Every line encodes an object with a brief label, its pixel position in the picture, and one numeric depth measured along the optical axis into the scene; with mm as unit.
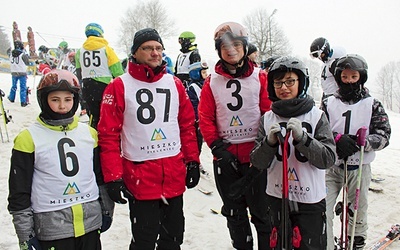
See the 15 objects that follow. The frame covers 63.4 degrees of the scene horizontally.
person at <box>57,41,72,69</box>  11164
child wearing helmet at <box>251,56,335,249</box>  2436
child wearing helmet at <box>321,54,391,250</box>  3073
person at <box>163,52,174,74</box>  8677
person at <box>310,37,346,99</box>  5823
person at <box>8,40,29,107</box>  11281
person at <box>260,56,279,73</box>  6044
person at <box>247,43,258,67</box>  4668
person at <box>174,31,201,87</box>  7289
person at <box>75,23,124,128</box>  6008
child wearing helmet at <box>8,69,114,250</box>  2211
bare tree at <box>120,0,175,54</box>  40531
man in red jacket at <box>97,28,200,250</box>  2709
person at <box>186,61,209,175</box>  5285
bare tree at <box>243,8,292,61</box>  39838
